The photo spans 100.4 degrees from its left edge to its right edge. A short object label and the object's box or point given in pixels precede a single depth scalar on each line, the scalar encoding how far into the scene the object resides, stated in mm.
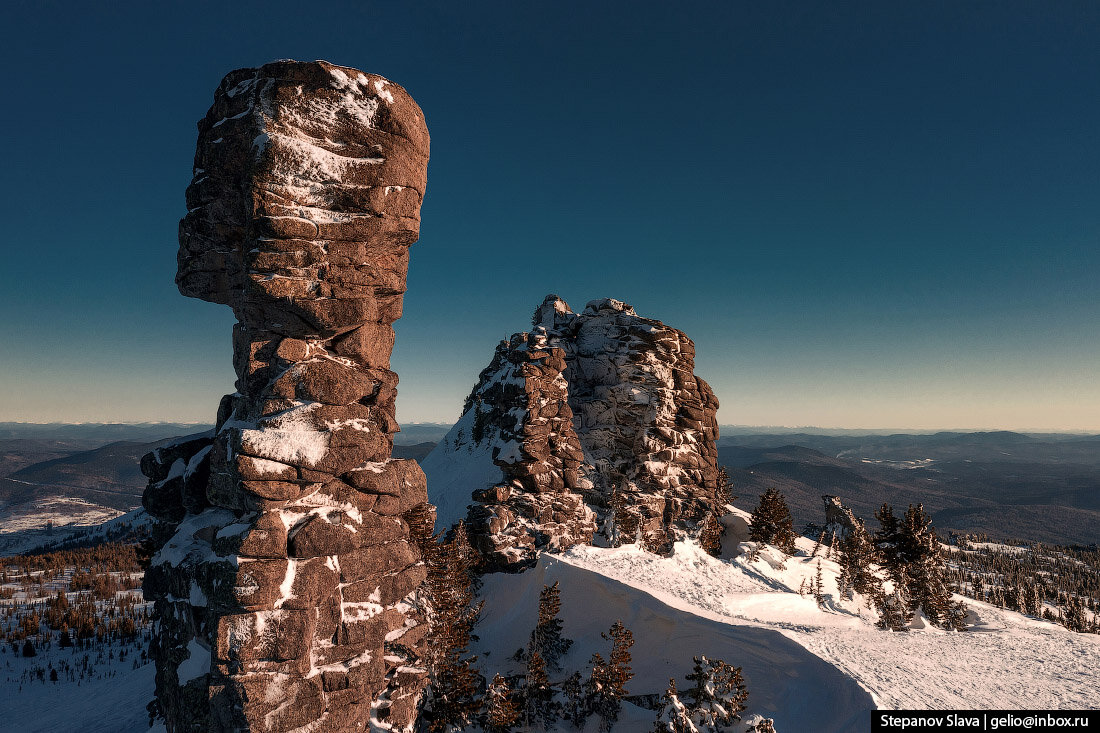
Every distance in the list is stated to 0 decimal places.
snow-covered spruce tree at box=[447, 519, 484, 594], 25291
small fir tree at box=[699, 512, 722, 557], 39062
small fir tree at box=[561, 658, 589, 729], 17000
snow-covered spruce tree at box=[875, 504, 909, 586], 31031
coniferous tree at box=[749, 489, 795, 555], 40281
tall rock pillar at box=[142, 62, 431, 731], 13078
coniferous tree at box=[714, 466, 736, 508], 49950
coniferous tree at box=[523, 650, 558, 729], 17422
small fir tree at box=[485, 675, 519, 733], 15766
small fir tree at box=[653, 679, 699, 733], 12532
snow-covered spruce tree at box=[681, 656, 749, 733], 13438
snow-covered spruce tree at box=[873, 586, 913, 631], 23728
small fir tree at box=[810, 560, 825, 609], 28700
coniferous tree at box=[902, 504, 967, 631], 29031
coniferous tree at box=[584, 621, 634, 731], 16578
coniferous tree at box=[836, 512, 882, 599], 33594
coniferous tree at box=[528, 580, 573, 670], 20266
